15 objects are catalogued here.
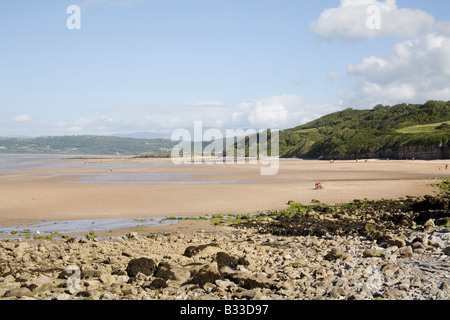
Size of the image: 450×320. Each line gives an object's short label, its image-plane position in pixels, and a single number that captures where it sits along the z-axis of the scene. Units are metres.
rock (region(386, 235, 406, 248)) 14.27
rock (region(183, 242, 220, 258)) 14.62
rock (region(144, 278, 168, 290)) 11.02
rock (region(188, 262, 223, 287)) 11.12
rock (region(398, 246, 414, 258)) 13.08
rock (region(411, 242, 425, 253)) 13.48
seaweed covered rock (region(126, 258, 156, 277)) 12.28
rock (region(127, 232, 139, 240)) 17.97
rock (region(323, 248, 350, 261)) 13.05
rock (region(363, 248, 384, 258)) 13.36
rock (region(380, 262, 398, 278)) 11.30
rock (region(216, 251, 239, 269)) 13.01
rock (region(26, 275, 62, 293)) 10.82
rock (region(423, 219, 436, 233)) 17.16
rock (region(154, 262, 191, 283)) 11.55
